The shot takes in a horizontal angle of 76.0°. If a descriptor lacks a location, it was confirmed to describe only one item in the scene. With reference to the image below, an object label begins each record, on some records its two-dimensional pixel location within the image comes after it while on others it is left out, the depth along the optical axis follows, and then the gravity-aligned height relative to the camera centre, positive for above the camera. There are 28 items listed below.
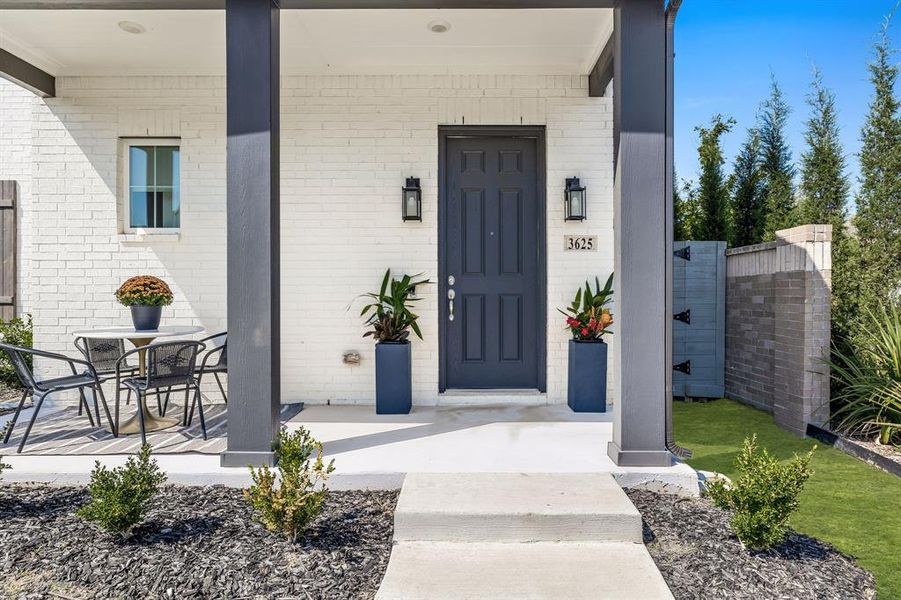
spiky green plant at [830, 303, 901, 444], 3.93 -0.62
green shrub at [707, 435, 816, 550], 2.26 -0.82
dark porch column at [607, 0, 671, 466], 3.12 +0.33
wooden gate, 5.70 -0.25
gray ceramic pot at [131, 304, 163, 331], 3.96 -0.16
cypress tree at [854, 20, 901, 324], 4.55 +0.82
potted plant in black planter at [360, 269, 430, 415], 4.50 -0.44
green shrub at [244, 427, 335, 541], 2.37 -0.86
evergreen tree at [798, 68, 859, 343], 5.18 +1.15
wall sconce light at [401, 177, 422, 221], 4.82 +0.78
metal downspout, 3.31 +0.71
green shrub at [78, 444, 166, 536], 2.32 -0.84
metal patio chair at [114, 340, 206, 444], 3.59 -0.49
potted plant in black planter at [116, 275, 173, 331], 3.93 -0.03
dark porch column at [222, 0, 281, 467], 3.12 +0.35
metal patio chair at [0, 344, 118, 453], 3.45 -0.56
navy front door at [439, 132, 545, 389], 5.02 +0.48
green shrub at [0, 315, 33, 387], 5.48 -0.37
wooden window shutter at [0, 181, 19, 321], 5.75 +0.42
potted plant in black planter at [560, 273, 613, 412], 4.51 -0.50
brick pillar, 4.29 -0.24
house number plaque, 4.91 +0.44
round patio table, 3.85 -0.29
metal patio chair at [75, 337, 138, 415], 4.23 -0.44
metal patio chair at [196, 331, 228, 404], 4.11 -0.54
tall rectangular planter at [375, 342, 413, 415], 4.49 -0.65
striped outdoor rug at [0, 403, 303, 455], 3.52 -0.96
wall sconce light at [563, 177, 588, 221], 4.79 +0.77
